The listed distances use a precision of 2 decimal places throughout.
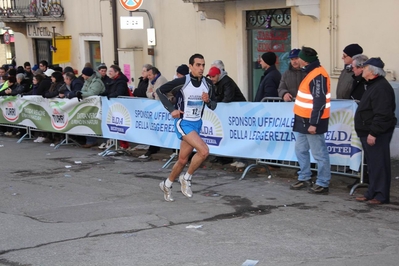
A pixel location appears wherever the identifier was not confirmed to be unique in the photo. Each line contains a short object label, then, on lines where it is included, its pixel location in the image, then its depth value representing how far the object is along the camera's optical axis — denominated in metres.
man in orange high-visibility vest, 8.72
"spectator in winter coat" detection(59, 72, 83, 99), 14.02
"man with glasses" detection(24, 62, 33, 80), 17.96
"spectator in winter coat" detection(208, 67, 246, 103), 10.63
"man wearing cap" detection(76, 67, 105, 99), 13.32
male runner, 8.61
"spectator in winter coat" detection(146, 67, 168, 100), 12.38
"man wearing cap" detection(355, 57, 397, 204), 8.20
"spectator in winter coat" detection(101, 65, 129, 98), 12.82
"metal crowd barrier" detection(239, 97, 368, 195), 9.04
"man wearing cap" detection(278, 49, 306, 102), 9.75
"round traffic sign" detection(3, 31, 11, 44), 27.92
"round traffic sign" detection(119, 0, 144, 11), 14.86
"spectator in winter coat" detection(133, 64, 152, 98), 12.82
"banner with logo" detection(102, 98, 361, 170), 9.21
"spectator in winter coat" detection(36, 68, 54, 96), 15.03
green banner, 13.33
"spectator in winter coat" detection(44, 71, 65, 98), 14.44
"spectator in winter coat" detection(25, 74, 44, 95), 15.20
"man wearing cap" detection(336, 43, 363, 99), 9.53
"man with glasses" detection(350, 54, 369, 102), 8.92
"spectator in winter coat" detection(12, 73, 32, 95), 15.79
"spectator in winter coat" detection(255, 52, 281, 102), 10.75
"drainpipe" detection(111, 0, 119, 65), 18.28
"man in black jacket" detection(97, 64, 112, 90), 13.47
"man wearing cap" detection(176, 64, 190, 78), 12.11
